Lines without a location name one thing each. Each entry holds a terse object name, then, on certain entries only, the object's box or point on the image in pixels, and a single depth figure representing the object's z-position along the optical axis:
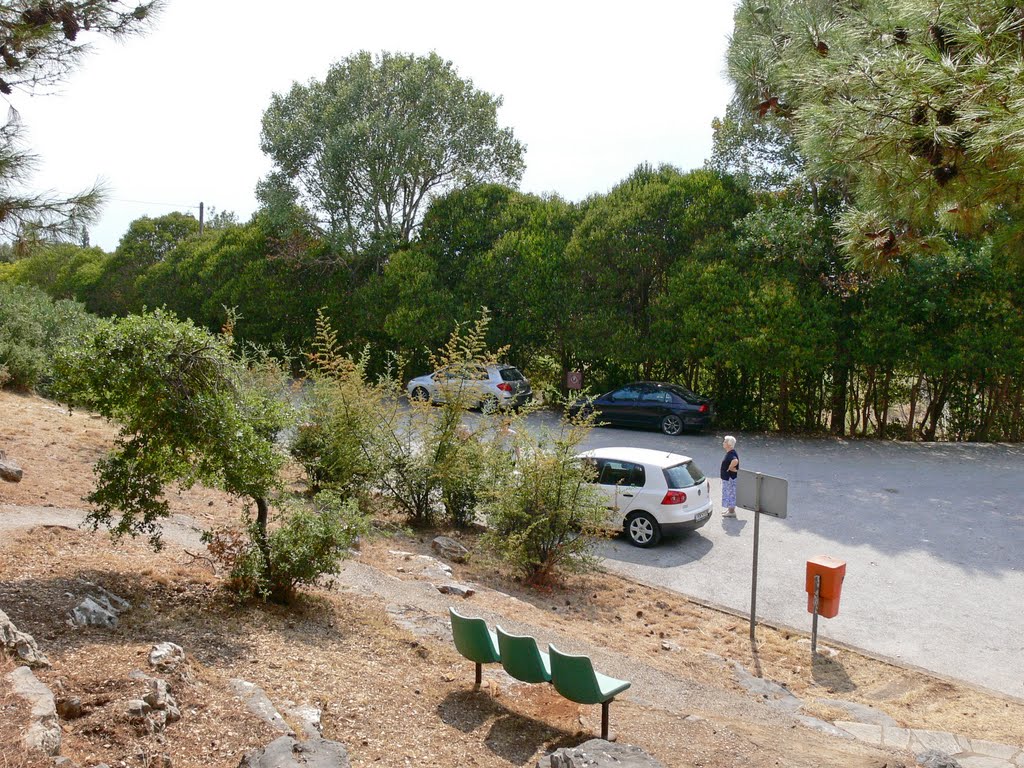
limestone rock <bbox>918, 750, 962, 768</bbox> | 5.66
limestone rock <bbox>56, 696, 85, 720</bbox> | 4.81
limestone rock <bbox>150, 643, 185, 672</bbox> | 5.48
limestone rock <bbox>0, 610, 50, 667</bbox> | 5.21
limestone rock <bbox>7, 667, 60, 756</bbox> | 4.24
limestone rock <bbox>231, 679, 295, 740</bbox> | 5.15
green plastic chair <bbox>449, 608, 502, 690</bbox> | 6.50
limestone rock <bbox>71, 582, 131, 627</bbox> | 6.21
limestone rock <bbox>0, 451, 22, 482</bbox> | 10.74
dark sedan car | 21.41
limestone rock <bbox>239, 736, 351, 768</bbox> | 4.55
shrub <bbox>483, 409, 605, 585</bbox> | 10.78
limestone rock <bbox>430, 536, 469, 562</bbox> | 11.68
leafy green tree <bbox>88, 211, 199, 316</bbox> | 39.44
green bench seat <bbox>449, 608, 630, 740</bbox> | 5.76
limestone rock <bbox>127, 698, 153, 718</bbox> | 4.85
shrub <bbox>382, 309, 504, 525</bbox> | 12.52
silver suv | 12.60
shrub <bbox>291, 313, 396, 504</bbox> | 12.45
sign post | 9.63
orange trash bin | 9.41
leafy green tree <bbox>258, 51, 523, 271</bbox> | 28.23
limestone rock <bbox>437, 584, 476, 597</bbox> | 9.84
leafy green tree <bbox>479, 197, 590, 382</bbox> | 24.34
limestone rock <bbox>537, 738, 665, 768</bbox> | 4.83
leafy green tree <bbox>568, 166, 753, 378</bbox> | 22.38
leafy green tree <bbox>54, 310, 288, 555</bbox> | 6.56
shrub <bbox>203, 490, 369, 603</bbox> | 7.32
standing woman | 14.23
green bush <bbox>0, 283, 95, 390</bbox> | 18.17
